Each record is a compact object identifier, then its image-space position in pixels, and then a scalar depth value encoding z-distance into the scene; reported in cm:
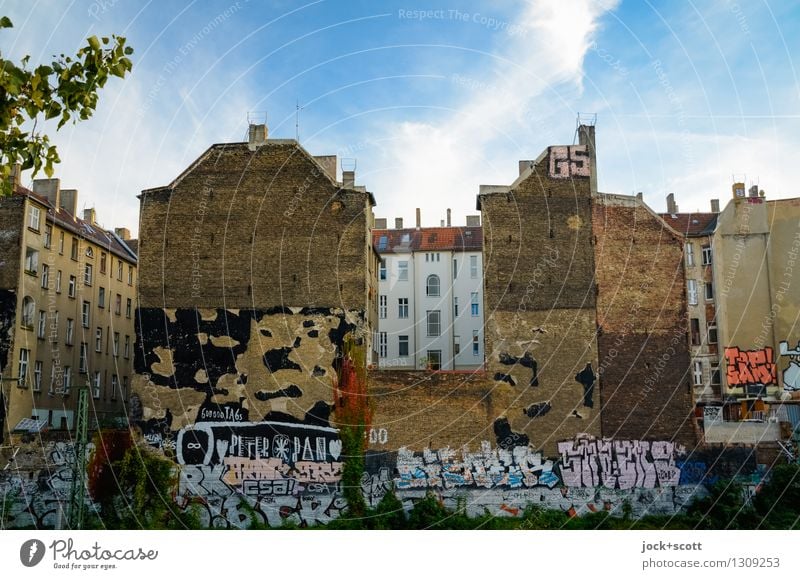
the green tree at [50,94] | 1163
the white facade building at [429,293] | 5981
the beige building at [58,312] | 3631
